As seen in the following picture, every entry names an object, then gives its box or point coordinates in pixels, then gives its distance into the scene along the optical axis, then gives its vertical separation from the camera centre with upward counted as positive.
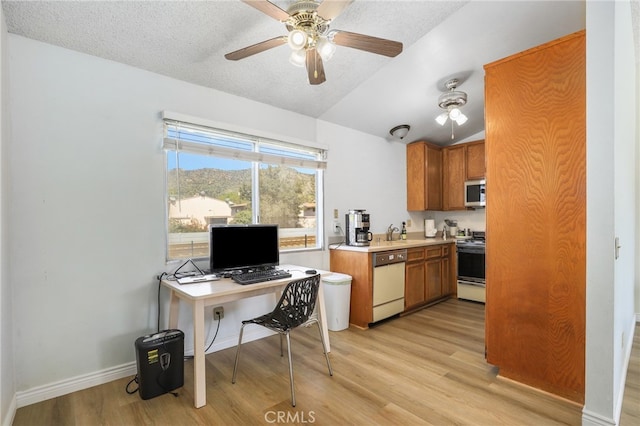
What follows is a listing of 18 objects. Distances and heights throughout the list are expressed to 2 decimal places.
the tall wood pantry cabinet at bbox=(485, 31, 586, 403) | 1.90 -0.04
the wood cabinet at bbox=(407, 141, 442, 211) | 4.57 +0.53
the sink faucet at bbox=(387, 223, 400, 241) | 4.39 -0.32
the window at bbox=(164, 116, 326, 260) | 2.60 +0.26
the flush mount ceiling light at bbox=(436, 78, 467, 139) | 3.21 +1.19
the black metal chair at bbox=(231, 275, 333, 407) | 2.09 -0.70
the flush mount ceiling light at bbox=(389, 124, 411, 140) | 4.11 +1.10
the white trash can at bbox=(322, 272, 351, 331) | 3.22 -0.94
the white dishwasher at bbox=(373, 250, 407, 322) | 3.33 -0.83
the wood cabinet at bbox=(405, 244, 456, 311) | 3.77 -0.87
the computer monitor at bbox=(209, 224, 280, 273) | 2.50 -0.31
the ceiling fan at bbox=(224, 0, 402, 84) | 1.64 +1.06
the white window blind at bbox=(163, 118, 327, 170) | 2.56 +0.66
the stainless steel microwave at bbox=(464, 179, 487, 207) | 4.37 +0.25
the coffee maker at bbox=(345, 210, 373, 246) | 3.61 -0.20
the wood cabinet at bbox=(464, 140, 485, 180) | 4.42 +0.75
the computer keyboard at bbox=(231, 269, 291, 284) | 2.29 -0.51
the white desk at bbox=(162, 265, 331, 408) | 1.95 -0.60
